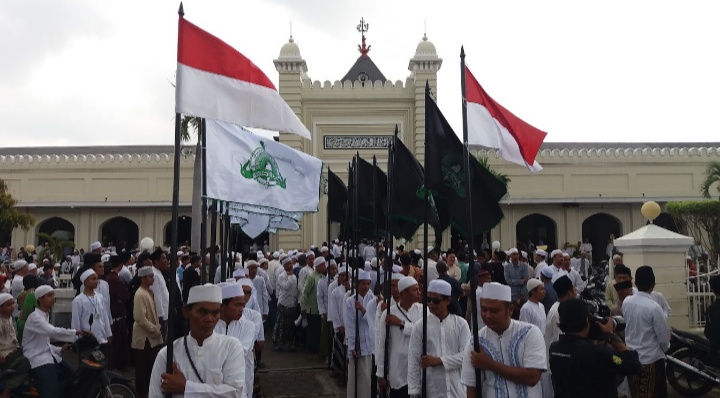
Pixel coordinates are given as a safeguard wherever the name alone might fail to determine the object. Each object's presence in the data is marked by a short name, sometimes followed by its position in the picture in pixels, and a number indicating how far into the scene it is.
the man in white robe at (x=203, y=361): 3.71
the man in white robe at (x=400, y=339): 6.13
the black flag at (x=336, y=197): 11.52
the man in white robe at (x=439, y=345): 5.18
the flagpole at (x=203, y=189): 5.70
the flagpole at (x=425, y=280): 5.17
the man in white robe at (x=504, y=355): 4.03
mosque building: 26.69
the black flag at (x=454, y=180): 5.31
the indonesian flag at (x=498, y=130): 5.45
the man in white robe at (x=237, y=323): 5.52
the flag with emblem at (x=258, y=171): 6.06
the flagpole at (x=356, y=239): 7.92
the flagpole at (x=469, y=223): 4.21
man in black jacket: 3.91
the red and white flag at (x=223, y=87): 4.86
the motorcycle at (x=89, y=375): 6.72
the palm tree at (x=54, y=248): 21.00
